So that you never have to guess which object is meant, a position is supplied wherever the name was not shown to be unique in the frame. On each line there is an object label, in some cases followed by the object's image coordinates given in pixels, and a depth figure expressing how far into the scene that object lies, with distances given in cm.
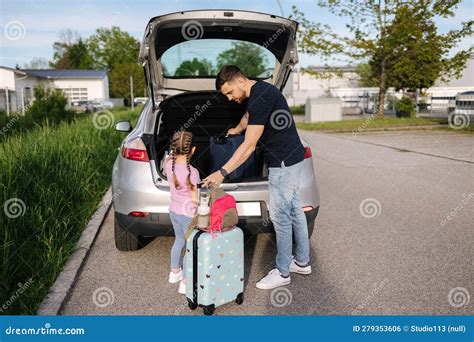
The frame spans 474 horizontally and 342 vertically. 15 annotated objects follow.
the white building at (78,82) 4055
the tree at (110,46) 7884
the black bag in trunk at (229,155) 471
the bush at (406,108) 2941
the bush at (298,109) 4202
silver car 395
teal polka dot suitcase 323
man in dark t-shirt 333
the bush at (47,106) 1830
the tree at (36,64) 9259
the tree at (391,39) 2370
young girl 350
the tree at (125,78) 6334
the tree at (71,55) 8169
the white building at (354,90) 4818
